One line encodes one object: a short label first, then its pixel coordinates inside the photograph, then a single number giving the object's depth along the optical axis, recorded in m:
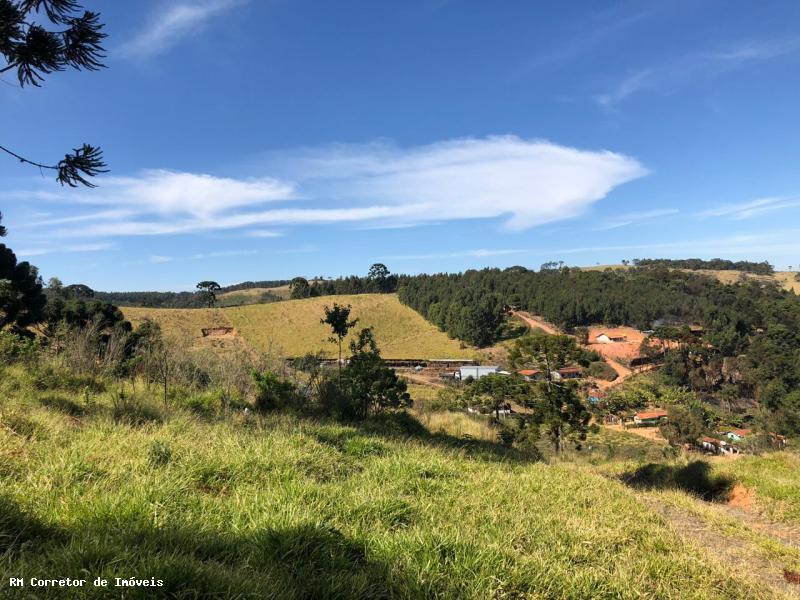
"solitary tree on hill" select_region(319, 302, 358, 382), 14.28
